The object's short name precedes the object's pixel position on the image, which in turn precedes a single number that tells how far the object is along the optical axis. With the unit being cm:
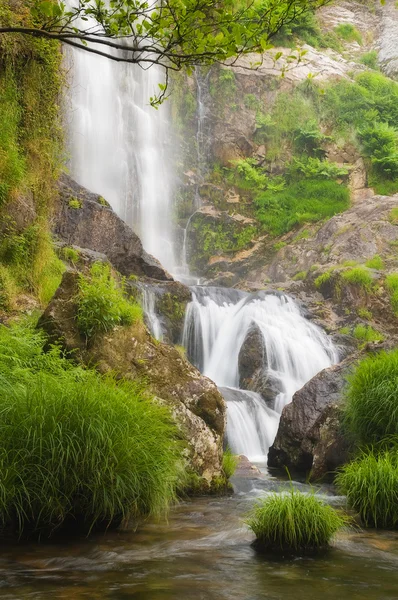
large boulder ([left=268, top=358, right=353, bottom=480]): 874
